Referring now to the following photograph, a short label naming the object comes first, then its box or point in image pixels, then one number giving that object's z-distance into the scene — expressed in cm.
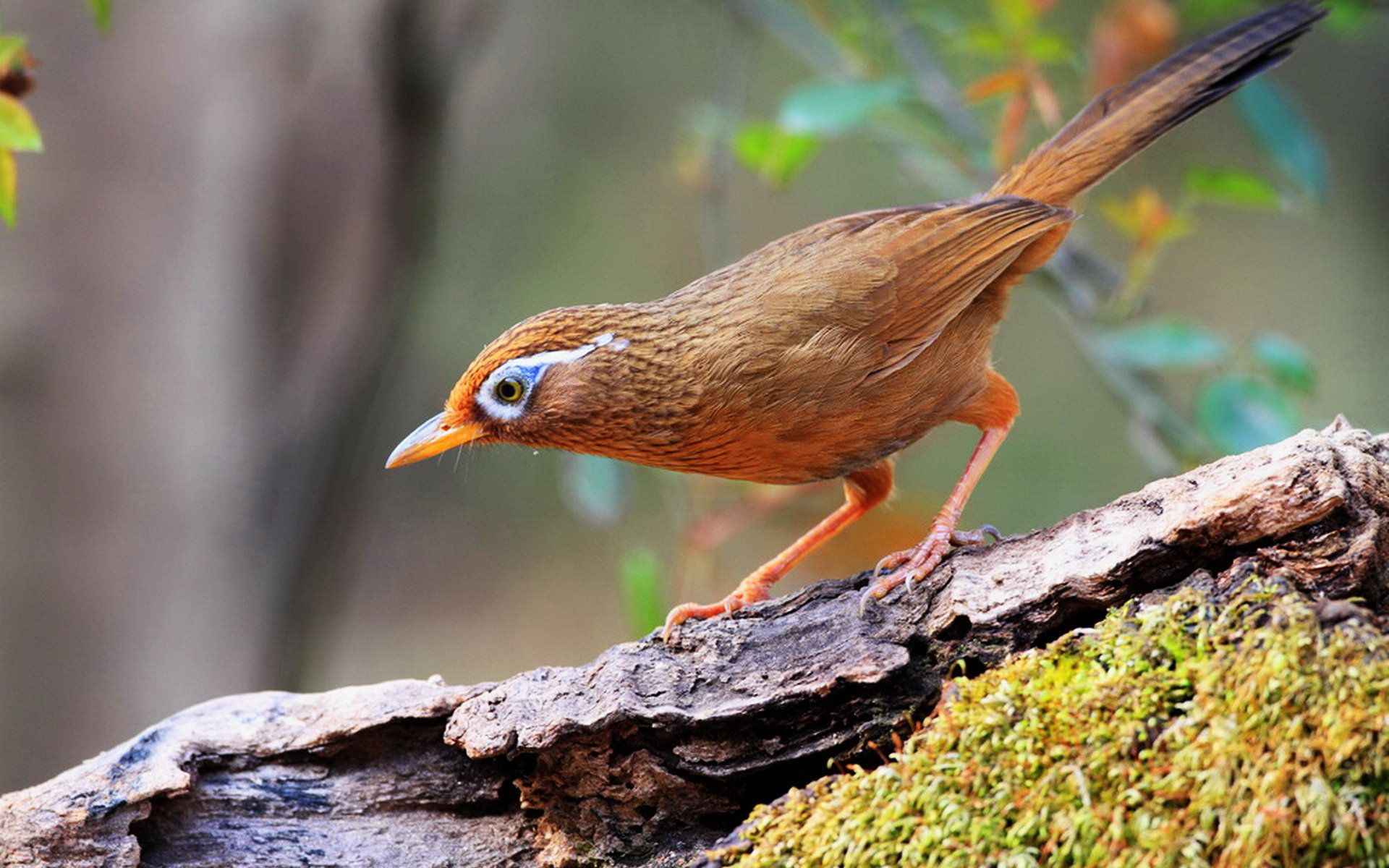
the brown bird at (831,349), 746
